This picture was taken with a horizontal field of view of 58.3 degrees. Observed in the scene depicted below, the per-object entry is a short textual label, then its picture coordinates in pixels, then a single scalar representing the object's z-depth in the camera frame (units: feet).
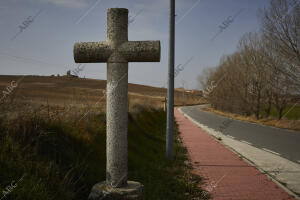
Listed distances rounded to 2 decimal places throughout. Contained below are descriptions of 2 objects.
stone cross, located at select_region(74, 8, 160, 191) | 11.89
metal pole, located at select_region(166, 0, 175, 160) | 26.76
